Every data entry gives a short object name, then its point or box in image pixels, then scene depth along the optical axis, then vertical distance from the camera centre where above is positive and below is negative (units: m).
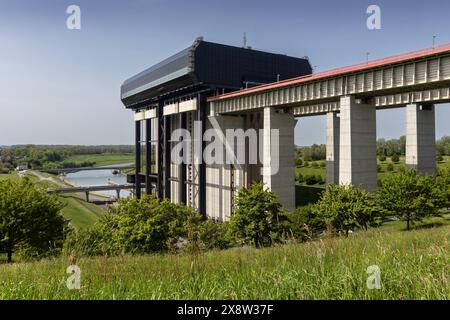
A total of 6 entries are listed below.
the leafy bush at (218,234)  25.28 -6.23
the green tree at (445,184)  34.79 -3.39
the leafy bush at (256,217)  27.31 -5.00
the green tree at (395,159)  87.92 -1.39
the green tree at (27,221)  25.12 -4.76
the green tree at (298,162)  110.66 -2.51
